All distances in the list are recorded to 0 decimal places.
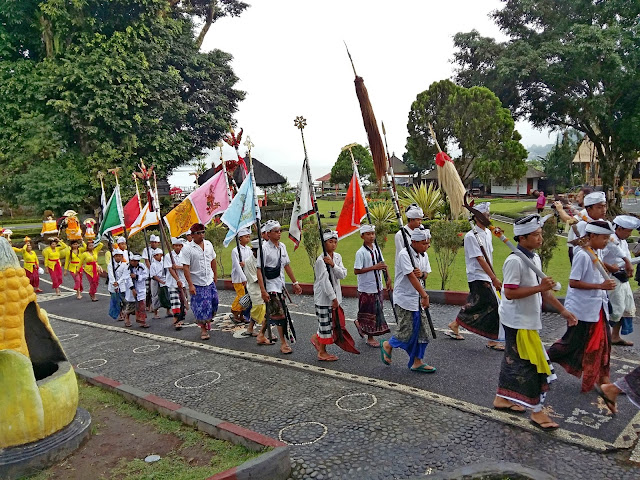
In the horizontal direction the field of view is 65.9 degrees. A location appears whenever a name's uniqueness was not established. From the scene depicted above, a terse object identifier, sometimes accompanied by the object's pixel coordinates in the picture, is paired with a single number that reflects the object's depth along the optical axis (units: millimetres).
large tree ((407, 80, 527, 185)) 23562
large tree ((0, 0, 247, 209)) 20625
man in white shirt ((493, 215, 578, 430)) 4125
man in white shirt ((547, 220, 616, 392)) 4418
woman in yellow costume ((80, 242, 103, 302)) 13234
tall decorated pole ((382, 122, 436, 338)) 5675
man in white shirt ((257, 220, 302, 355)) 6777
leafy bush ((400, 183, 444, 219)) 18562
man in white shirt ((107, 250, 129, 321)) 9453
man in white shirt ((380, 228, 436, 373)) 5387
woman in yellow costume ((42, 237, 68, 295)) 14125
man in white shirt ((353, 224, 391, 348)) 6328
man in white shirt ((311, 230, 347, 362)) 6133
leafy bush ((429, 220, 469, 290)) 9398
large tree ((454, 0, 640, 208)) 19094
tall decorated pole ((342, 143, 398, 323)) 6537
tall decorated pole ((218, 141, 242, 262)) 8030
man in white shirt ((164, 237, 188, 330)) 8594
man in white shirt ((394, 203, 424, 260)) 6338
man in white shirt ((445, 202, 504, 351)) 6066
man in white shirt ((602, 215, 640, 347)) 5691
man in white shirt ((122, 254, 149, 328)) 9258
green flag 9109
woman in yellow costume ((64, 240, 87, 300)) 13547
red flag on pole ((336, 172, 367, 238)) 6941
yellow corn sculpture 4051
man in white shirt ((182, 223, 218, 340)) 7820
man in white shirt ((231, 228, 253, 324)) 8039
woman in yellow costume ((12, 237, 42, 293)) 13516
